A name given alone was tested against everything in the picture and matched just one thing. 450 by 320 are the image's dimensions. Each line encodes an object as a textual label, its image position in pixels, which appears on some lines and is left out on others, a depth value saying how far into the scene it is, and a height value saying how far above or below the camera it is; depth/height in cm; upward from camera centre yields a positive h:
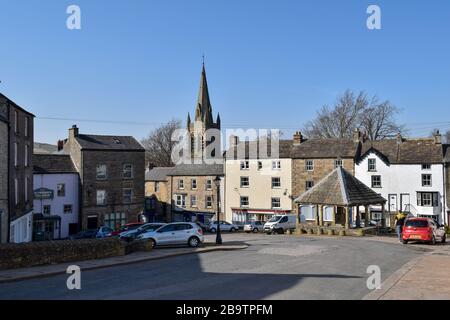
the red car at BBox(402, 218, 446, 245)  2855 -253
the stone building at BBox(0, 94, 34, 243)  3025 +127
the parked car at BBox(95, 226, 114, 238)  3929 -348
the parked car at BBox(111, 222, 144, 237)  3739 -326
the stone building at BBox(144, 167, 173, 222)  6806 -124
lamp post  2779 -287
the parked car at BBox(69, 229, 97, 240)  4238 -388
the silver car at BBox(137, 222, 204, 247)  2575 -241
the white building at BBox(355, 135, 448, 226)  5056 +111
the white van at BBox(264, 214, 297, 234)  4269 -319
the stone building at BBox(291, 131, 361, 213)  5491 +286
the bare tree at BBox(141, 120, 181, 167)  9500 +772
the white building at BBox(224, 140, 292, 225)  5762 +22
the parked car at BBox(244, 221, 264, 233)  5034 -400
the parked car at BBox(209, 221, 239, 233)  5238 -415
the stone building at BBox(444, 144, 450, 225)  4975 +19
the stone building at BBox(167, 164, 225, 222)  6284 -68
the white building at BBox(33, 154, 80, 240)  4872 -91
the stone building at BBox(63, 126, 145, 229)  5228 +114
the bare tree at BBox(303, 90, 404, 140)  7106 +889
